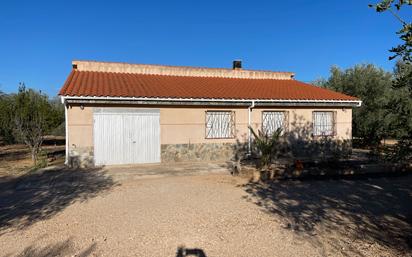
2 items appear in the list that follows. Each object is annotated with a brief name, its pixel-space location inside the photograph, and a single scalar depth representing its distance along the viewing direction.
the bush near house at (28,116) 14.04
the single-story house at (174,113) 11.85
